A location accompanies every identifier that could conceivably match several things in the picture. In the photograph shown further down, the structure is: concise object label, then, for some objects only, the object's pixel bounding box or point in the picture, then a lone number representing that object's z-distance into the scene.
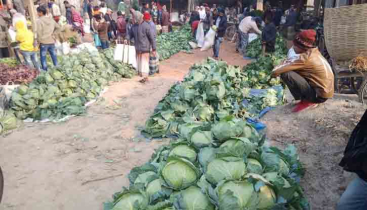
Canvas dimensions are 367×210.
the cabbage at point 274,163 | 2.29
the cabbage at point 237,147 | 2.30
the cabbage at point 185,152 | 2.43
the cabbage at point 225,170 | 2.04
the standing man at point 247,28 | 12.45
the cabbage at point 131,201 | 2.02
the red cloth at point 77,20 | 12.55
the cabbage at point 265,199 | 1.92
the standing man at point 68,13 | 13.39
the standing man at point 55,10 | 11.72
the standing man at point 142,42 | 8.45
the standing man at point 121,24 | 11.77
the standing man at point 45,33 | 7.79
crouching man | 4.21
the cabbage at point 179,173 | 2.14
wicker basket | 4.51
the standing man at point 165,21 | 16.09
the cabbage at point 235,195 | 1.83
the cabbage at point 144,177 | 2.40
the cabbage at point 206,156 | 2.29
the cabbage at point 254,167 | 2.11
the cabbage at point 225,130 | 2.46
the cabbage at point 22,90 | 5.82
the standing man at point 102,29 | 10.65
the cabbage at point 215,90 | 4.62
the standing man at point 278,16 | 15.60
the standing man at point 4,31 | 9.55
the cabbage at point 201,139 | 2.51
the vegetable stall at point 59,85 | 5.73
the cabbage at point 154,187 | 2.19
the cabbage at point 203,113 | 4.38
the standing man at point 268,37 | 10.41
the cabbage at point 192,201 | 1.92
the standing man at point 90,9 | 15.98
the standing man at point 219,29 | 11.33
